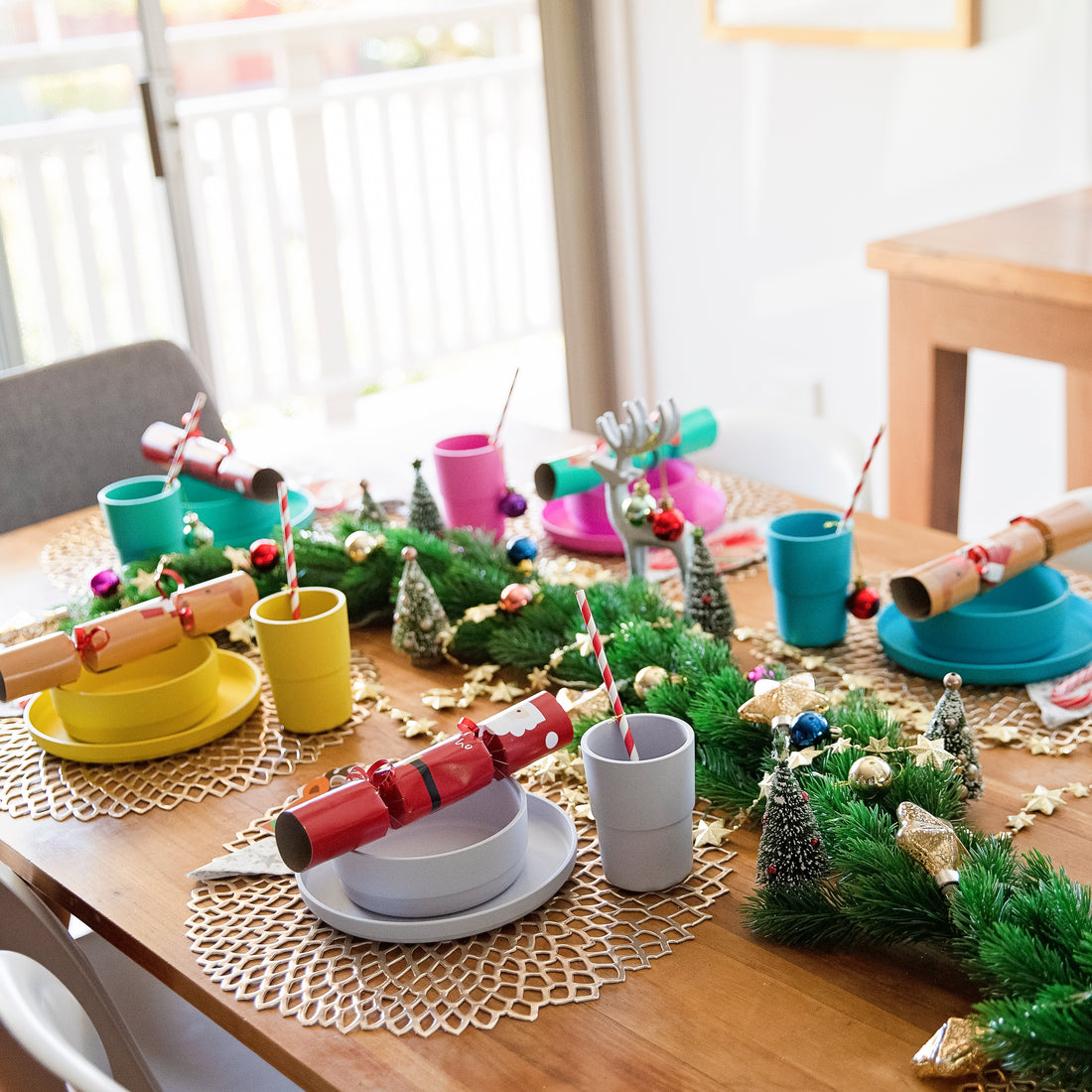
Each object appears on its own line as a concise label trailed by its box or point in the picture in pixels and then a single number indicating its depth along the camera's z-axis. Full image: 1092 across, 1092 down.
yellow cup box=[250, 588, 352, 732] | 1.09
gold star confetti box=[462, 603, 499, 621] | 1.23
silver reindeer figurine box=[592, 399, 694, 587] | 1.28
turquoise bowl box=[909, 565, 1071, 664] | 1.12
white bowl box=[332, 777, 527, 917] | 0.83
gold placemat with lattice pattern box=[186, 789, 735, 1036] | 0.78
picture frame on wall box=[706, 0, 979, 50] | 2.62
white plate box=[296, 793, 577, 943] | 0.83
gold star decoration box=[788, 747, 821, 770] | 0.92
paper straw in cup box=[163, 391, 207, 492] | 1.41
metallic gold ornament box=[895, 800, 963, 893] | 0.77
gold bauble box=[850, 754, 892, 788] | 0.89
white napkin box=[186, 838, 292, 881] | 0.92
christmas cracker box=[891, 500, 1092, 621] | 1.11
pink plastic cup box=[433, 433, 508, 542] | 1.46
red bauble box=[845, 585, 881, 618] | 1.19
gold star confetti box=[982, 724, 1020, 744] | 1.02
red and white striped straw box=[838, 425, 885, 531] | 1.16
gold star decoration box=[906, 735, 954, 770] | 0.91
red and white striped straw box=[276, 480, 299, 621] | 1.10
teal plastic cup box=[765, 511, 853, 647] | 1.18
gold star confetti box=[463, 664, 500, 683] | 1.20
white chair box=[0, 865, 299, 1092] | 0.65
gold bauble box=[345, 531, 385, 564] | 1.35
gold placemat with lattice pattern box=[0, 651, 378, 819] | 1.04
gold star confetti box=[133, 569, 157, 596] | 1.33
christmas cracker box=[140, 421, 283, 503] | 1.45
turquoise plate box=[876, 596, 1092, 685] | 1.11
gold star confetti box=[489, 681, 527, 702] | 1.16
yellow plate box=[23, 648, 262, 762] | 1.09
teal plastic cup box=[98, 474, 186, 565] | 1.42
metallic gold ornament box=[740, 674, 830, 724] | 0.97
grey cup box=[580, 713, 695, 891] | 0.83
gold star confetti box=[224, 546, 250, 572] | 1.38
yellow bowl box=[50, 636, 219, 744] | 1.10
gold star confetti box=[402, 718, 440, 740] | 1.11
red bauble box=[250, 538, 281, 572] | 1.34
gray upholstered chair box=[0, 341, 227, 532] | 1.87
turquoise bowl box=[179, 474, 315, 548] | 1.52
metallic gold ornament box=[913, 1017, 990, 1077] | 0.68
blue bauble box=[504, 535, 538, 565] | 1.32
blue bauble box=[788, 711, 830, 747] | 0.94
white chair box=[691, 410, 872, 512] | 1.80
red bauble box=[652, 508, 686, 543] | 1.25
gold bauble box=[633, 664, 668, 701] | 1.06
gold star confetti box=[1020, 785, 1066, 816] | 0.92
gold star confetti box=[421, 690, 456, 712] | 1.16
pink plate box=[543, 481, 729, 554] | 1.48
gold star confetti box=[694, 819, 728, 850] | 0.92
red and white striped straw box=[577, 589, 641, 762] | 0.82
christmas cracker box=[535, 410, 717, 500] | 1.39
